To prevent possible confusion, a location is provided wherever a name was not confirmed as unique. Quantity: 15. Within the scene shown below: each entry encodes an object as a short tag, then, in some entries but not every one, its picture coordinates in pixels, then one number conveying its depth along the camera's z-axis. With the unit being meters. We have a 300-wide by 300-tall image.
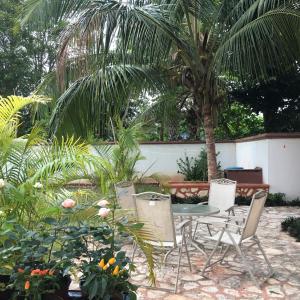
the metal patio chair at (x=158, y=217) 4.11
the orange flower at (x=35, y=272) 2.36
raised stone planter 9.94
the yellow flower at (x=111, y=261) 2.44
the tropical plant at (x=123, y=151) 7.59
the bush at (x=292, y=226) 6.26
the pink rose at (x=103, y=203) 2.75
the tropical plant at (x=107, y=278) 2.38
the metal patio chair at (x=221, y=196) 5.69
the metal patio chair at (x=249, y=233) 4.15
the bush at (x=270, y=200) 9.52
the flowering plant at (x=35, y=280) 2.37
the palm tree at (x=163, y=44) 6.06
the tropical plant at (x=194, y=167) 11.83
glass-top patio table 4.80
